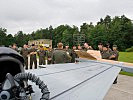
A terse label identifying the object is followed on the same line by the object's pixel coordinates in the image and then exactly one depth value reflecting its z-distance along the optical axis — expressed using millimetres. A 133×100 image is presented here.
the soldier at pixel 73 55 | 12576
